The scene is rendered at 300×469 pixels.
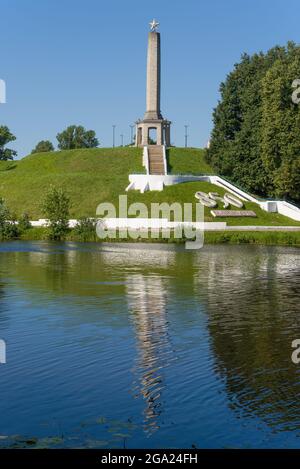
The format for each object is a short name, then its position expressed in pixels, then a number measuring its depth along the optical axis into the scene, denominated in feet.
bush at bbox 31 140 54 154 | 589.73
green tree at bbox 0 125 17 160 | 507.30
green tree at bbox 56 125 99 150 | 555.69
